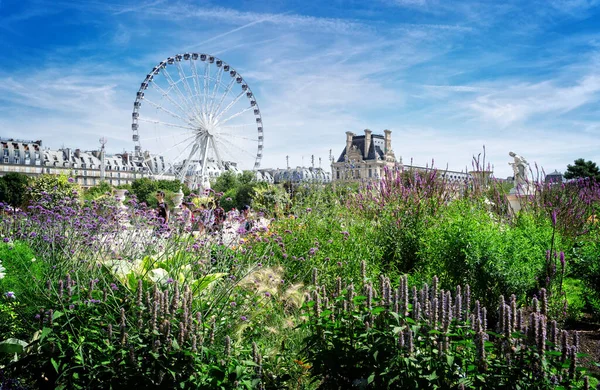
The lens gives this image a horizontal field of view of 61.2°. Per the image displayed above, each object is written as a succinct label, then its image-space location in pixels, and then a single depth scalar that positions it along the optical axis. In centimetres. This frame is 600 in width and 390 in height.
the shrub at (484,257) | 576
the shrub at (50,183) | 2858
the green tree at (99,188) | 4426
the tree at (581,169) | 4434
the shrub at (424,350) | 293
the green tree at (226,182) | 4912
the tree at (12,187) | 5479
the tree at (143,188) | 5412
